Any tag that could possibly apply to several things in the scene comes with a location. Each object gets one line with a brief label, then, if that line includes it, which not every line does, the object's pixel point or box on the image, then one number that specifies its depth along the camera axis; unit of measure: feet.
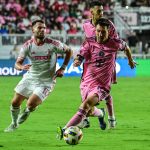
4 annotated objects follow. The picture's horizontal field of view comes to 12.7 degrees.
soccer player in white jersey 38.73
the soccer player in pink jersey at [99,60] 34.71
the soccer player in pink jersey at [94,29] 37.24
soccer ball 31.37
